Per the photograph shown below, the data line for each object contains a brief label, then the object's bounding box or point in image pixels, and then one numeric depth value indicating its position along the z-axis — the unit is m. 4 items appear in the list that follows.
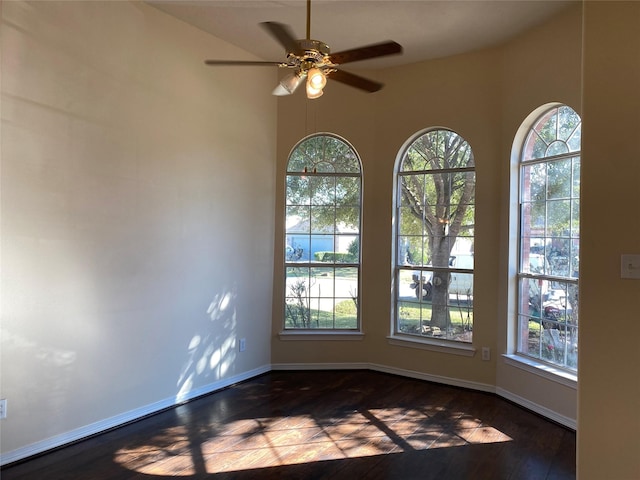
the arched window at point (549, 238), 3.56
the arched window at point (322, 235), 4.86
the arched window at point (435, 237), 4.42
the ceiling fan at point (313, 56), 2.29
